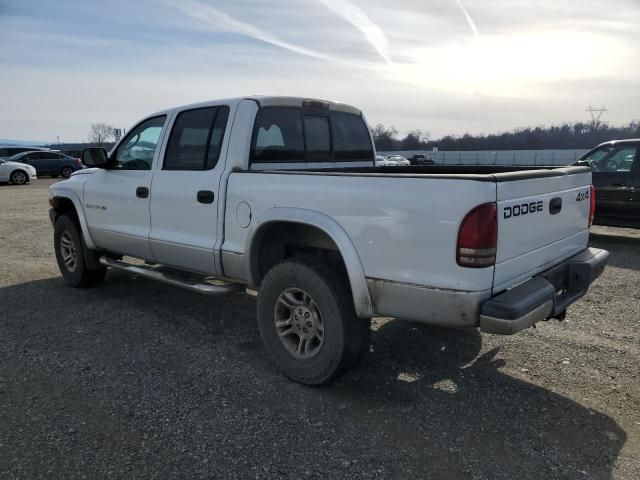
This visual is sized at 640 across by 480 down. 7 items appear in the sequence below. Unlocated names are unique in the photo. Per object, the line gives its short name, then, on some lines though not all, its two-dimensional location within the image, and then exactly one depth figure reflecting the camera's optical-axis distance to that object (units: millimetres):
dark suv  8625
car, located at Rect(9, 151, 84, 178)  26875
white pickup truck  2822
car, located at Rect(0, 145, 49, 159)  27186
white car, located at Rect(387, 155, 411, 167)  41941
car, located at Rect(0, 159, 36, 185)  23625
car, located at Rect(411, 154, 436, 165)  37591
